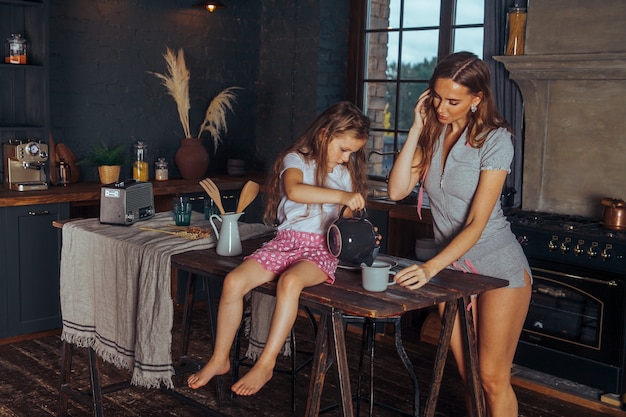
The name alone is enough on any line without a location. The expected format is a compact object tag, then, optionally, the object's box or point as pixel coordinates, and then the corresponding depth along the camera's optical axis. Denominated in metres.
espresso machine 5.06
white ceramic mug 2.80
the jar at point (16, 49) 5.07
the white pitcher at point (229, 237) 3.38
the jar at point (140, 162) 5.81
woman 2.85
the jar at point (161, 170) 5.91
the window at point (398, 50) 5.71
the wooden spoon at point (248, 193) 3.58
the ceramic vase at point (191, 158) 6.04
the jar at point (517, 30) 4.90
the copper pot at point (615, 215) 4.38
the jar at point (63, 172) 5.41
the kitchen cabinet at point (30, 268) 4.87
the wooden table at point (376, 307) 2.70
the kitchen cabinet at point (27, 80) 5.15
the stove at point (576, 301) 4.24
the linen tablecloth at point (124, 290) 3.48
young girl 2.97
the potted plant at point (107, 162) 5.55
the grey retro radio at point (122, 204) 3.88
